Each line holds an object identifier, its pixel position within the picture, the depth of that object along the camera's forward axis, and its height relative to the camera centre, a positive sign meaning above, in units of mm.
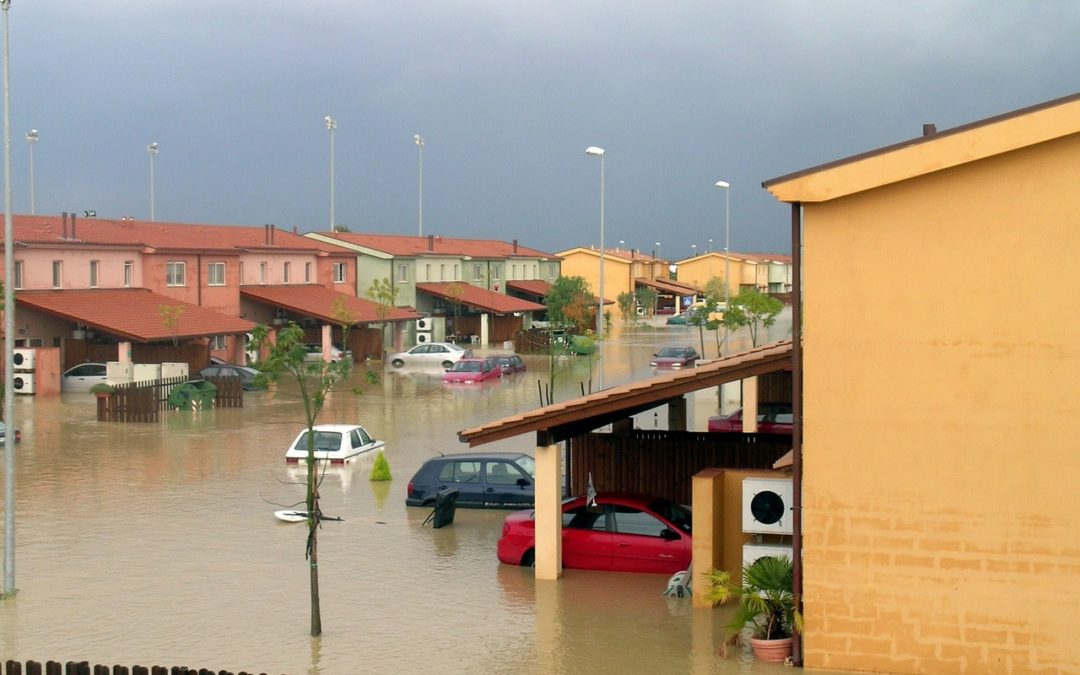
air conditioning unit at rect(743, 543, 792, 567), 15797 -2649
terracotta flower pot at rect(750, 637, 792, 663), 14250 -3487
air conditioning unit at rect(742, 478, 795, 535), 16062 -2109
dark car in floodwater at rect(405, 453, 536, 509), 23938 -2728
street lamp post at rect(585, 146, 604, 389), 38250 +5568
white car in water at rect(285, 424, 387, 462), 29859 -2571
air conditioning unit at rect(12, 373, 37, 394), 45531 -1676
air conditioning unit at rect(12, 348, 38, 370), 45719 -767
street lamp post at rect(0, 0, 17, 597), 17625 -1569
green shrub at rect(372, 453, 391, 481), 27781 -2890
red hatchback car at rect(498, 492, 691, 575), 18578 -2913
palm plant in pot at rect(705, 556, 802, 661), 14297 -3094
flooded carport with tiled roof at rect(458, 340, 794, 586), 16812 -1122
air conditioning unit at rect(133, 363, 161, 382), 46938 -1289
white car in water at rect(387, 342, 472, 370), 61406 -939
